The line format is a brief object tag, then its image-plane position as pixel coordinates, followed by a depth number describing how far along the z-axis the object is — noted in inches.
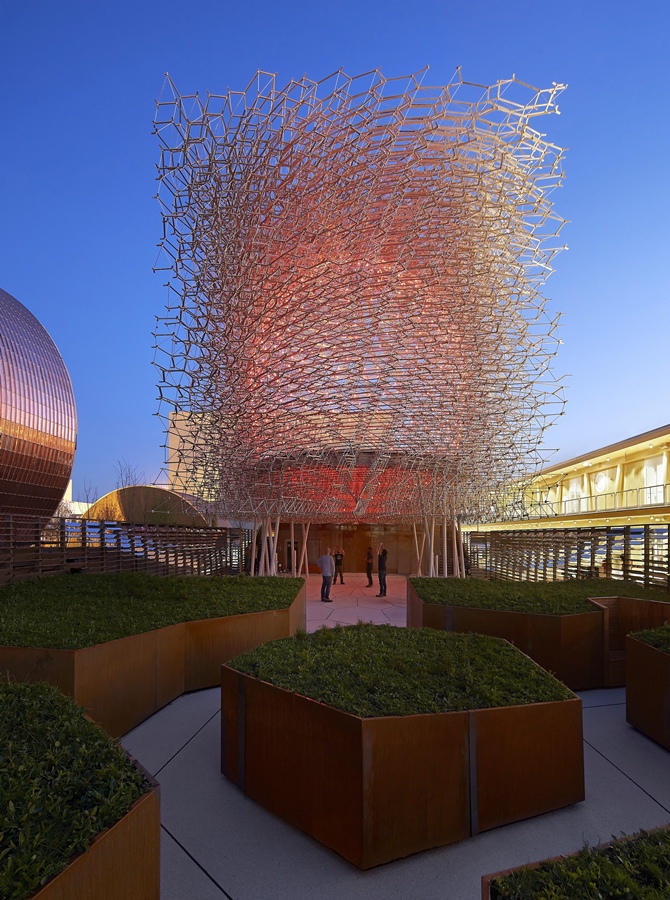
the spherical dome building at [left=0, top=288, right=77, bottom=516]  792.3
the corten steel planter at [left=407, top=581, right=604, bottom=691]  338.6
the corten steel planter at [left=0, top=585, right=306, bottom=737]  241.9
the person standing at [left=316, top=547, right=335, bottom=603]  736.3
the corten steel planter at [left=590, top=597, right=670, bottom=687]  346.9
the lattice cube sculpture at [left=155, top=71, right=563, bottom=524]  593.9
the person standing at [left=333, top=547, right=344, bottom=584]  1018.6
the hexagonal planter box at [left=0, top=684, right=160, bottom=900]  102.3
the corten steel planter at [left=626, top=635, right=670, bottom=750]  248.8
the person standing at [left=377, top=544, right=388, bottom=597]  845.9
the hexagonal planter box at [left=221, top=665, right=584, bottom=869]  171.5
